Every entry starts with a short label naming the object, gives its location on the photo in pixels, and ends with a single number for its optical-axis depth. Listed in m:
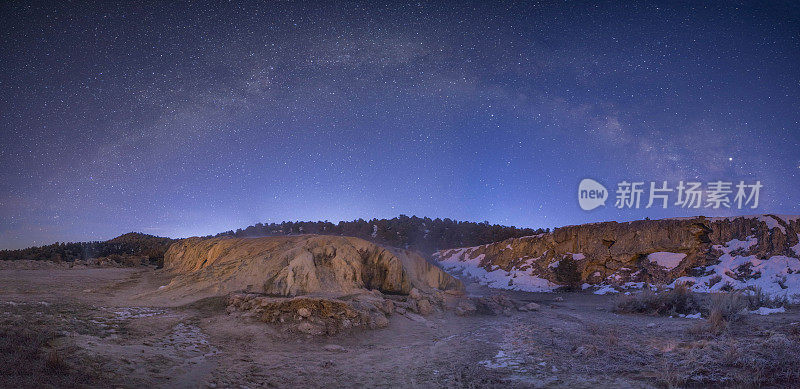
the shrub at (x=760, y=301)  9.48
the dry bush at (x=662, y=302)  9.90
